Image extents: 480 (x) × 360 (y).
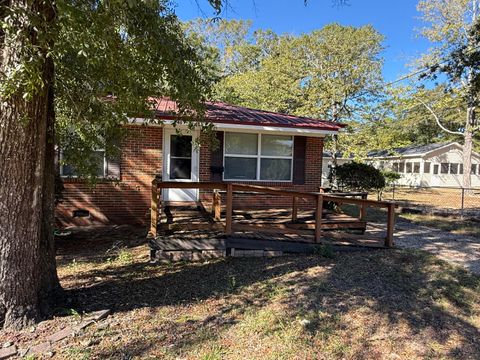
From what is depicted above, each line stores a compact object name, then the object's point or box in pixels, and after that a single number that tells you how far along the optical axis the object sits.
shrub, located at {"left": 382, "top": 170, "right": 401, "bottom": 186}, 24.45
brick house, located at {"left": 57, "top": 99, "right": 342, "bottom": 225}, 8.32
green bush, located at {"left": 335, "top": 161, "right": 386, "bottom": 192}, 13.16
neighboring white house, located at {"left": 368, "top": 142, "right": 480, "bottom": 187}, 29.78
